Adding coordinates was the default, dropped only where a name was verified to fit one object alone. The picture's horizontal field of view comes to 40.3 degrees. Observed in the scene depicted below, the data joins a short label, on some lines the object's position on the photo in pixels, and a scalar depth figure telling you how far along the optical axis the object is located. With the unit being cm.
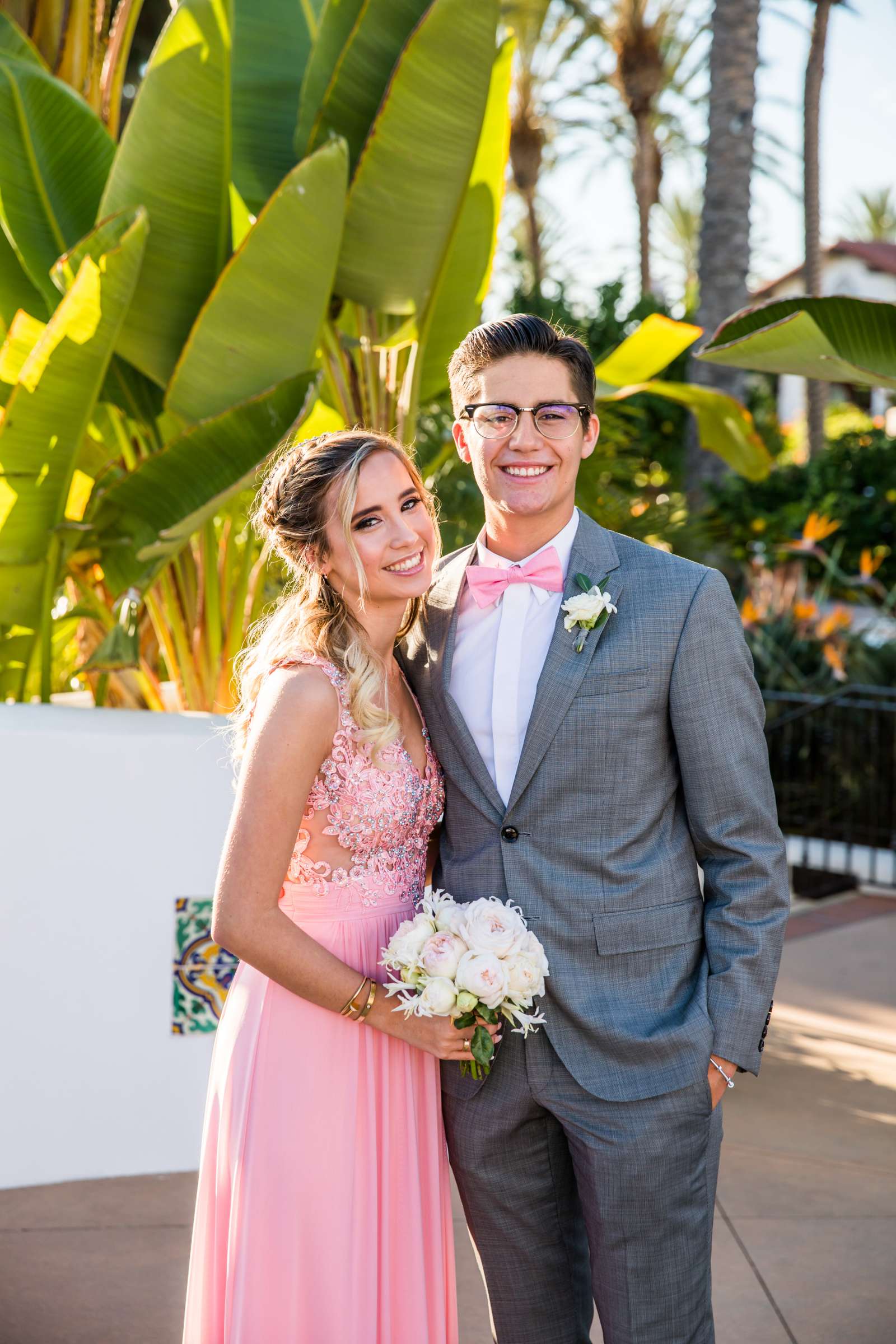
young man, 222
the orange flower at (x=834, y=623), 878
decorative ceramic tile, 396
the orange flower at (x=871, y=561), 952
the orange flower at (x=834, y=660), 838
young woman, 221
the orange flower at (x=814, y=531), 937
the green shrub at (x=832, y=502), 1177
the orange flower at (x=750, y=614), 921
